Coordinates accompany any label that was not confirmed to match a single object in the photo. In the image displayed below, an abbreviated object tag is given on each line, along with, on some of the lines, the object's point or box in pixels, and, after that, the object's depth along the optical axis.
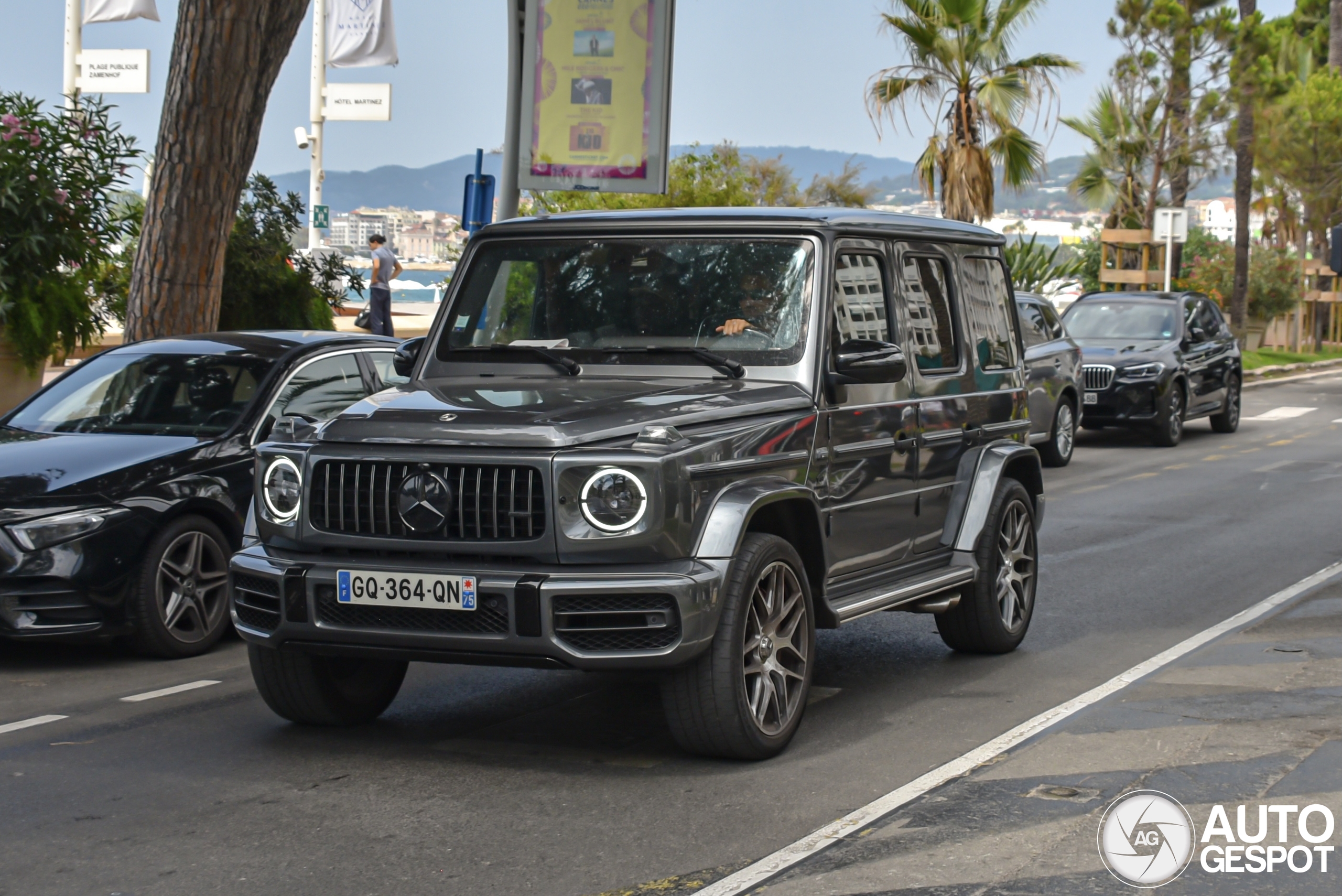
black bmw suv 19.50
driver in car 6.42
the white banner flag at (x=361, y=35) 36.12
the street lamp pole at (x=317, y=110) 42.47
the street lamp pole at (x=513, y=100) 14.27
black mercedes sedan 7.46
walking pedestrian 25.44
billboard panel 14.48
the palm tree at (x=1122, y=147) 34.53
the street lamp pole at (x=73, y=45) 40.81
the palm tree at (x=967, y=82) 26.16
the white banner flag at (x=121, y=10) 34.34
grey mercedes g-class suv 5.29
